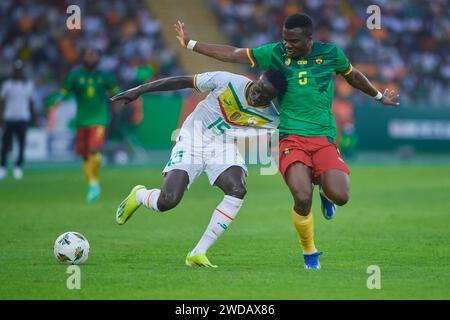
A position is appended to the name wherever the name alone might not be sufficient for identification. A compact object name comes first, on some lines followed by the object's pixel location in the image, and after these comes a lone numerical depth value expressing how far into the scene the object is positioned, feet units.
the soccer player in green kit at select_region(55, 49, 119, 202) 61.72
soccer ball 34.60
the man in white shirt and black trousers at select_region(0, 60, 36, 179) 79.36
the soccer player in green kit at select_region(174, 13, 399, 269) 33.78
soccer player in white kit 35.09
